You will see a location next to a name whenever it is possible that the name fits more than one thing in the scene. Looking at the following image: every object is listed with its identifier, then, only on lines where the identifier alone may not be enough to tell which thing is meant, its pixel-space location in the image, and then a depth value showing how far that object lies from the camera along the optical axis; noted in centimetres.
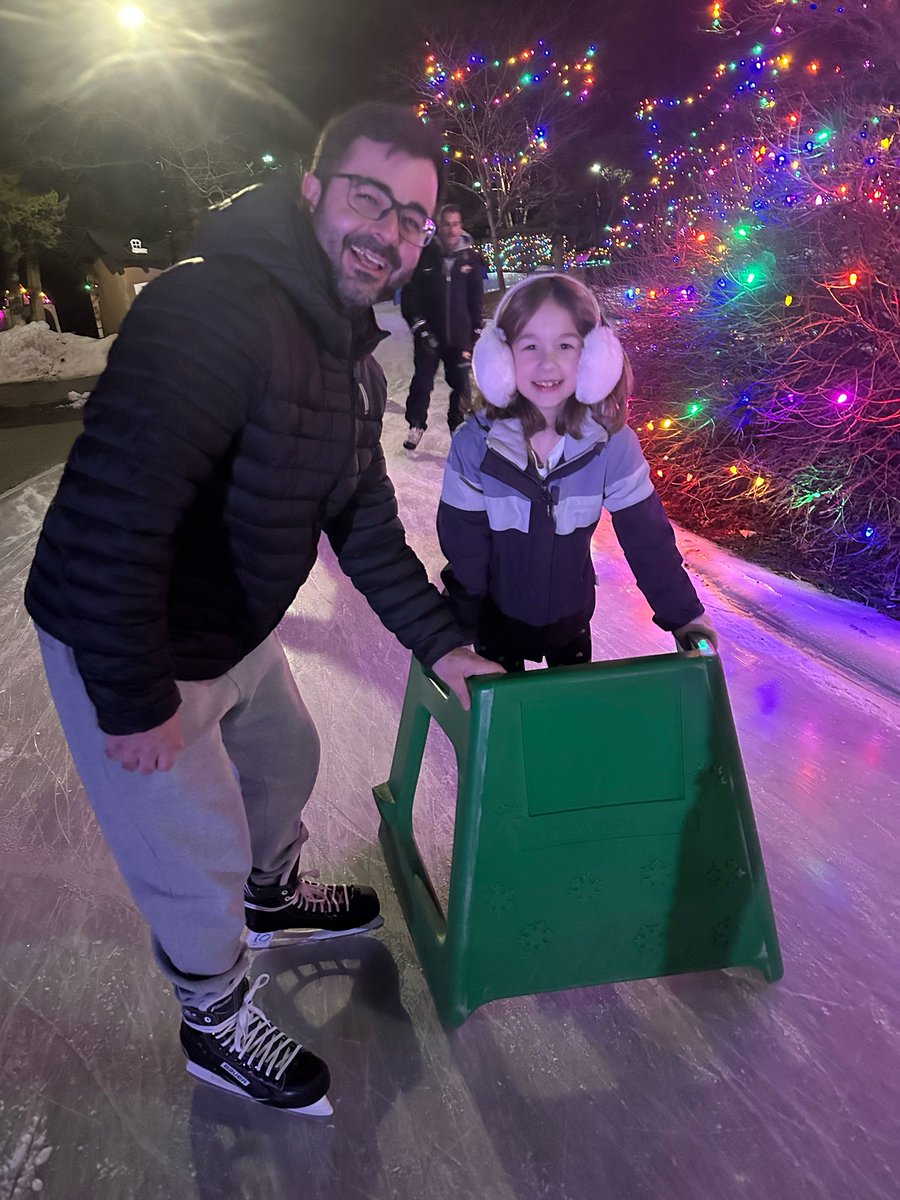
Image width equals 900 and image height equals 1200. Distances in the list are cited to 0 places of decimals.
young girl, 157
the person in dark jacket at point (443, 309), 491
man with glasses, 91
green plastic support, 127
